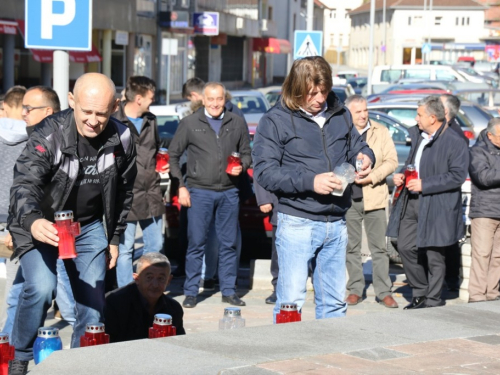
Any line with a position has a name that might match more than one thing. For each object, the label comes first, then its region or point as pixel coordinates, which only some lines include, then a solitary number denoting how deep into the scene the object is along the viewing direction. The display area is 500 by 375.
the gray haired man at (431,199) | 8.88
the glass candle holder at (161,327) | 5.75
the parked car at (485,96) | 29.88
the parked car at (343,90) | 32.50
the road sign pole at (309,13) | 24.83
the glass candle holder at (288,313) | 6.15
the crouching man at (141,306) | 6.53
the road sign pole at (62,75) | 8.54
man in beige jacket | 9.49
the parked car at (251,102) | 23.05
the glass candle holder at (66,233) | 5.14
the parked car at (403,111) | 20.66
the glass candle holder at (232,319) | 5.90
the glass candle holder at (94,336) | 5.49
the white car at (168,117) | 15.98
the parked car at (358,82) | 53.69
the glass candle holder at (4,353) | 4.88
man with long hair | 6.11
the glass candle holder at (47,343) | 5.24
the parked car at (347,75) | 64.56
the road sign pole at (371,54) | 35.91
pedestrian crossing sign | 19.84
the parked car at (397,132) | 18.75
